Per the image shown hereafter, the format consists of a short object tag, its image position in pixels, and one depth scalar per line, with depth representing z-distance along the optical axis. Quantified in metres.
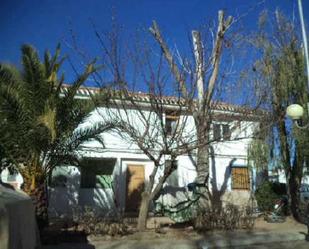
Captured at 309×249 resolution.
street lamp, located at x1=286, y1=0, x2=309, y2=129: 10.05
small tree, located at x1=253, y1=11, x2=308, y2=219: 13.68
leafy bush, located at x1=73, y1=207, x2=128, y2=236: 9.92
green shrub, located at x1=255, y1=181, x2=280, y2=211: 14.75
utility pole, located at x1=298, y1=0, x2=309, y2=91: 11.16
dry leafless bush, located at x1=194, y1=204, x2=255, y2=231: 10.98
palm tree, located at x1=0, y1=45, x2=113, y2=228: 9.67
